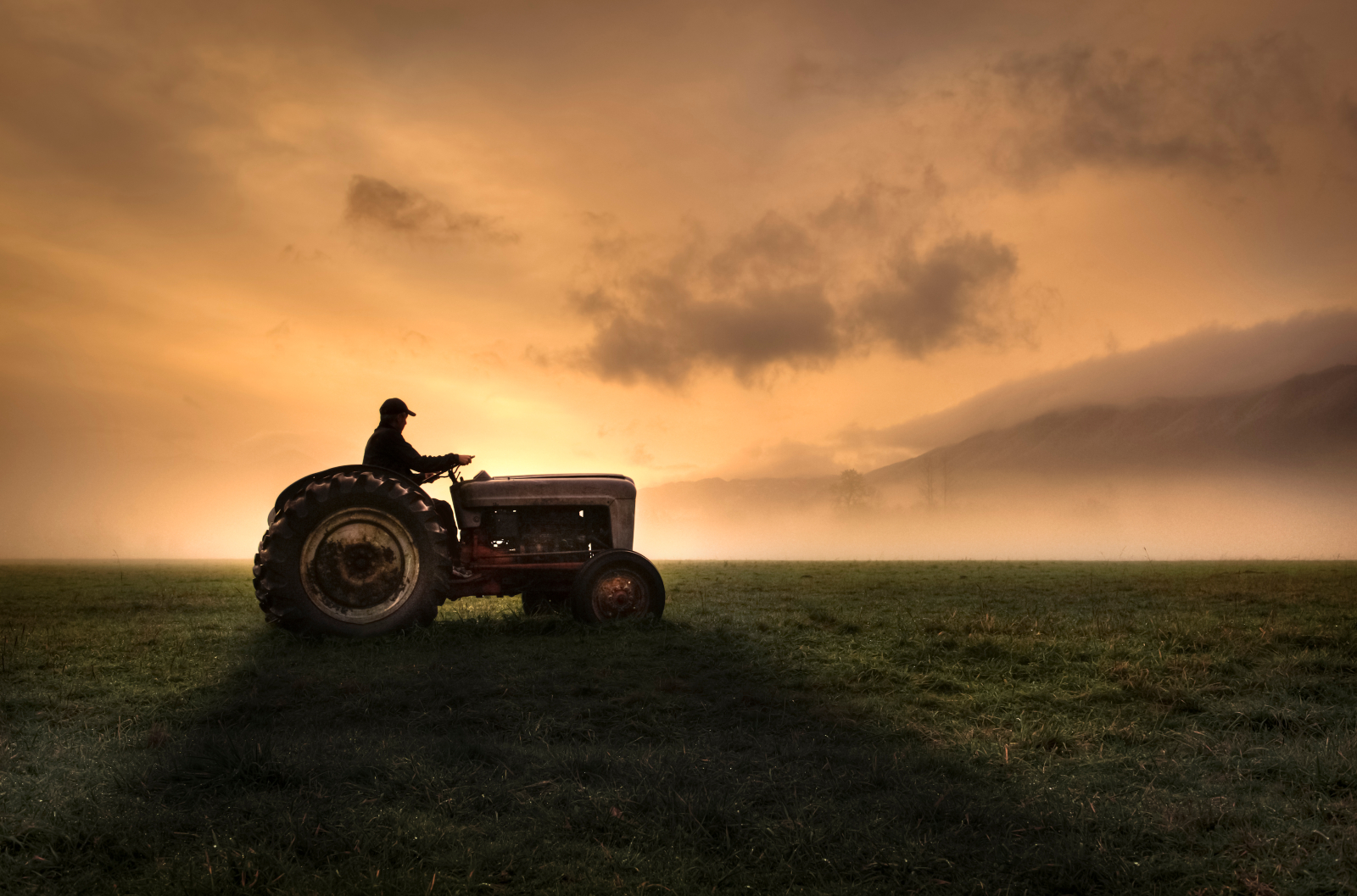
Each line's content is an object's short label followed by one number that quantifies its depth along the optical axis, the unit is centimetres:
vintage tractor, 1006
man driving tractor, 1117
